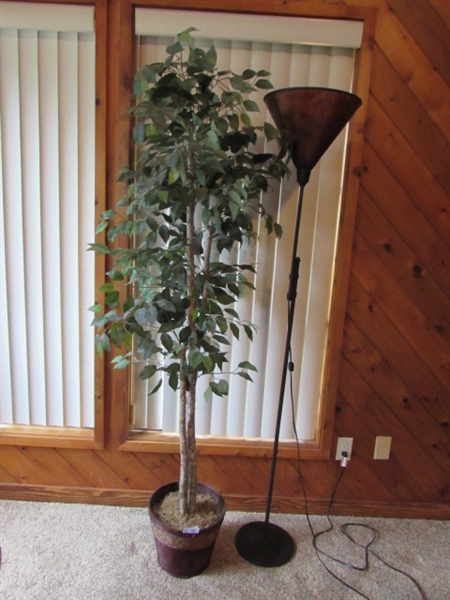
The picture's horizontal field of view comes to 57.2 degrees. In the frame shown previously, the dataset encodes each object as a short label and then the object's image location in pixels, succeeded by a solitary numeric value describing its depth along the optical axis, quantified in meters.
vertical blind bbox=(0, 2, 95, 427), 1.56
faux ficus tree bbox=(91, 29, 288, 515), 1.23
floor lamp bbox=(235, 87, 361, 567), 1.28
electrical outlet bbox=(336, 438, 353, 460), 1.80
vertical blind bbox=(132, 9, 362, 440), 1.55
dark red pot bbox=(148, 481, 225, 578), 1.44
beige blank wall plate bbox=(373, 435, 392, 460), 1.80
